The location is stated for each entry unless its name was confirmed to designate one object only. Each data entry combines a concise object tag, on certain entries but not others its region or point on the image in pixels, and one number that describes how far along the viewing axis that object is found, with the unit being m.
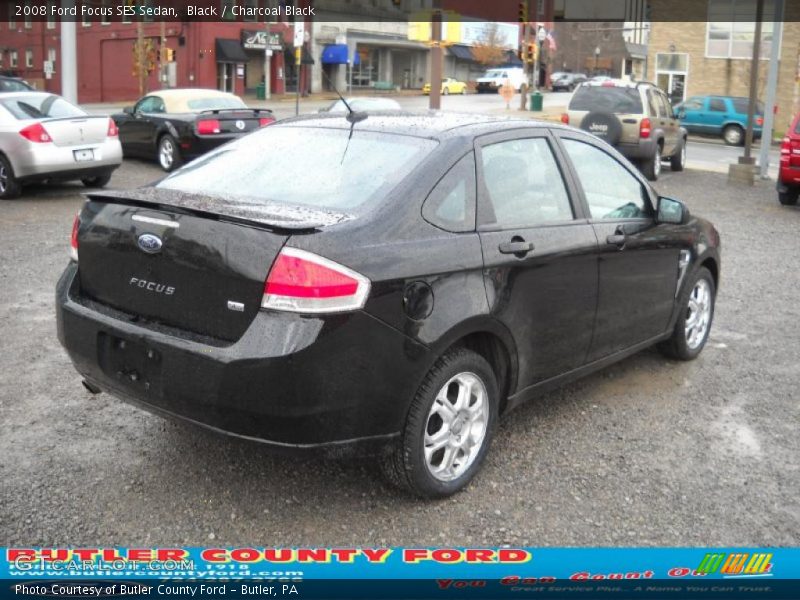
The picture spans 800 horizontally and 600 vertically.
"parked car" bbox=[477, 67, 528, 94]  66.00
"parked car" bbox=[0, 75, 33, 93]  20.45
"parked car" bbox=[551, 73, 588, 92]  74.69
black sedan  3.38
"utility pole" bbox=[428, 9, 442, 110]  24.72
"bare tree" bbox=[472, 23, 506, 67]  75.88
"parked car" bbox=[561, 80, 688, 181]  17.19
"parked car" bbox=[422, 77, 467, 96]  64.50
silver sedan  12.16
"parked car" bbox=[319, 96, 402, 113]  18.75
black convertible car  15.45
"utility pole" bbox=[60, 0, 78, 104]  19.58
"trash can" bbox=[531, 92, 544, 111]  45.22
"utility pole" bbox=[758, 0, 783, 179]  18.52
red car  14.16
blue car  31.70
